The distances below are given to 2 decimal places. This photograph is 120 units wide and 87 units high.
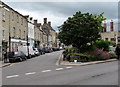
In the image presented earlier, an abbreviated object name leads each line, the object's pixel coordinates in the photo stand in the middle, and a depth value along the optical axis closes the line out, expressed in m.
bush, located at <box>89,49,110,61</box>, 22.56
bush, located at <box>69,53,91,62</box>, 21.11
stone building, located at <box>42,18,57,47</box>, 79.60
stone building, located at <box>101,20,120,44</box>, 59.69
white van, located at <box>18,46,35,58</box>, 28.81
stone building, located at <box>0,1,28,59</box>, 29.89
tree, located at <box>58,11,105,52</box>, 23.44
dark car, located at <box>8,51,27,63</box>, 23.14
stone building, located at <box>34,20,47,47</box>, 56.16
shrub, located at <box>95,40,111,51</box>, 29.34
